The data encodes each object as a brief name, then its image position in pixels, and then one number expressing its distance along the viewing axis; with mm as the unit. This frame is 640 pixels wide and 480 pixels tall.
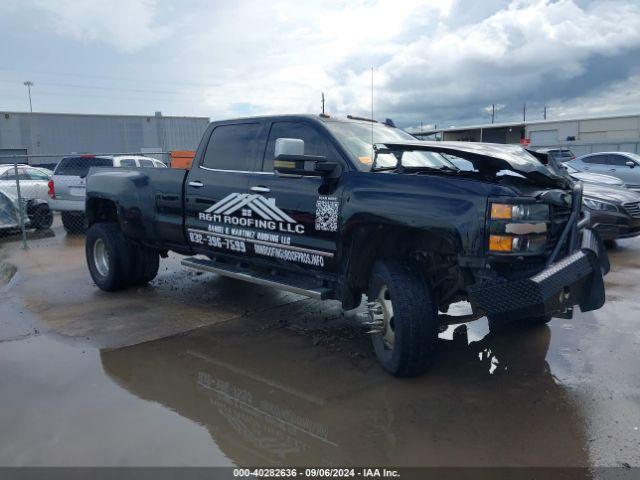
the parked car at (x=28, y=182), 11820
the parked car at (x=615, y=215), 8062
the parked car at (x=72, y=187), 11312
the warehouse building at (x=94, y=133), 37062
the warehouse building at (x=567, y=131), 29894
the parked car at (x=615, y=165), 15805
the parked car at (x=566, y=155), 19423
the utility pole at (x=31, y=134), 36781
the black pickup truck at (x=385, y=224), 3426
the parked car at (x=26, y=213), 10680
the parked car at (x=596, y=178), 10292
